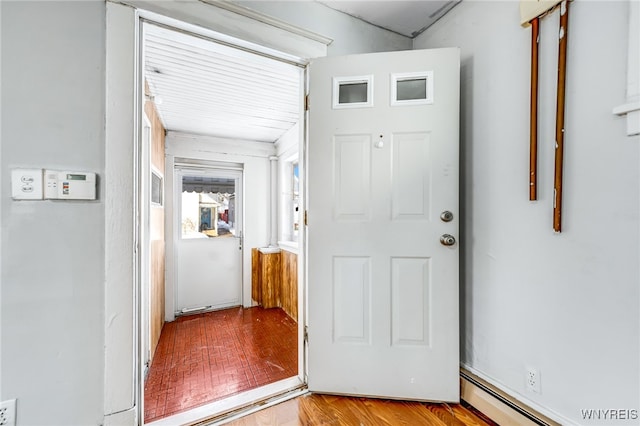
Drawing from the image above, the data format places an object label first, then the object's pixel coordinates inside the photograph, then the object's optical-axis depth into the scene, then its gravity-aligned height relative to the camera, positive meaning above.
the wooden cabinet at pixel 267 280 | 3.59 -0.97
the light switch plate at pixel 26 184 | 1.03 +0.09
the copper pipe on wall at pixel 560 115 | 1.12 +0.40
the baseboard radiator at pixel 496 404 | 1.23 -0.97
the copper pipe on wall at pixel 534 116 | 1.23 +0.43
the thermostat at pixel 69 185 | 1.08 +0.09
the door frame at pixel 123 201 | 1.17 +0.03
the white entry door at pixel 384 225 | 1.51 -0.09
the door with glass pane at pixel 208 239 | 3.49 -0.42
